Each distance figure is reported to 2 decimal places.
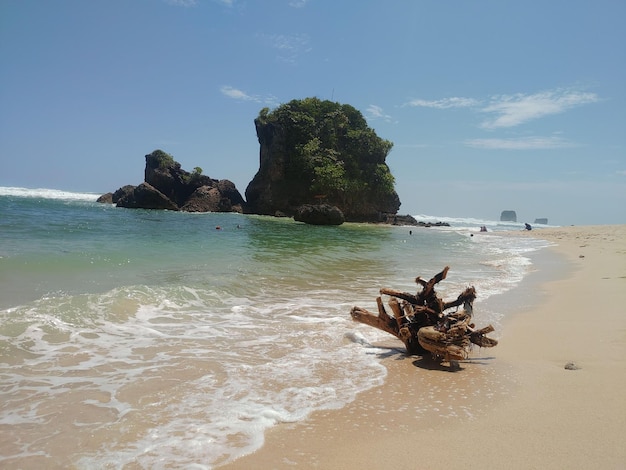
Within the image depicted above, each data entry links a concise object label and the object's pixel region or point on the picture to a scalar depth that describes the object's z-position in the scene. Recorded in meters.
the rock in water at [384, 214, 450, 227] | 61.67
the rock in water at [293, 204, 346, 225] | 45.50
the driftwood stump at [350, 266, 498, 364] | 5.16
